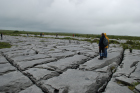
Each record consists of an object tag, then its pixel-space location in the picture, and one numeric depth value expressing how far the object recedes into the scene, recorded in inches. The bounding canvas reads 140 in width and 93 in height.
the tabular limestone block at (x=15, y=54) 171.0
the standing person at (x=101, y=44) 157.3
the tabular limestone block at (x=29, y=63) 118.3
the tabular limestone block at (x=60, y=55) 168.6
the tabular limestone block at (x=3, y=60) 135.1
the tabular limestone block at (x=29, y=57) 148.2
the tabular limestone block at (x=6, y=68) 105.0
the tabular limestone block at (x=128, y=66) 104.0
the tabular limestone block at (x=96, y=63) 120.6
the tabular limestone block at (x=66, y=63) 116.5
